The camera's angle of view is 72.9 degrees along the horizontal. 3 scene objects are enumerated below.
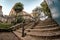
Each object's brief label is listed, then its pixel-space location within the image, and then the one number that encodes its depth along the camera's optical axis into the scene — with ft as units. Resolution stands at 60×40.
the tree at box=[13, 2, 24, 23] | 24.28
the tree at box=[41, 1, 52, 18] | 16.88
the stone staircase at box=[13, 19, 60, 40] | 4.66
